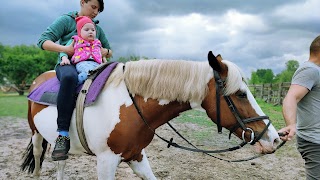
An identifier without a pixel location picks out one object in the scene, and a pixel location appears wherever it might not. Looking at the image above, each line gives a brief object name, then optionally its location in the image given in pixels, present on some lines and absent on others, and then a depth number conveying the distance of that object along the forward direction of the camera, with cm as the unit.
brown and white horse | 207
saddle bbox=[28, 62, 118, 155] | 232
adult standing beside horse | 234
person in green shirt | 237
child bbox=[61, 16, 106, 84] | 257
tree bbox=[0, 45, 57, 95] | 3831
